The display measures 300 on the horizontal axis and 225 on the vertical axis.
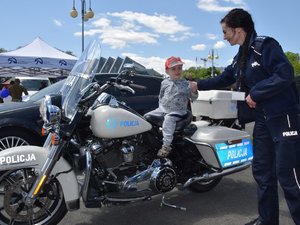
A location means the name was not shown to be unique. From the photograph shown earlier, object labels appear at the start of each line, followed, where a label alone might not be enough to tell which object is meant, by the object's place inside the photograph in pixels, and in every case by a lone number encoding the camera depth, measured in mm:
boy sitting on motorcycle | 2885
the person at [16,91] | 9958
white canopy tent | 11254
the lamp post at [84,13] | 14793
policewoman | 2116
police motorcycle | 2344
